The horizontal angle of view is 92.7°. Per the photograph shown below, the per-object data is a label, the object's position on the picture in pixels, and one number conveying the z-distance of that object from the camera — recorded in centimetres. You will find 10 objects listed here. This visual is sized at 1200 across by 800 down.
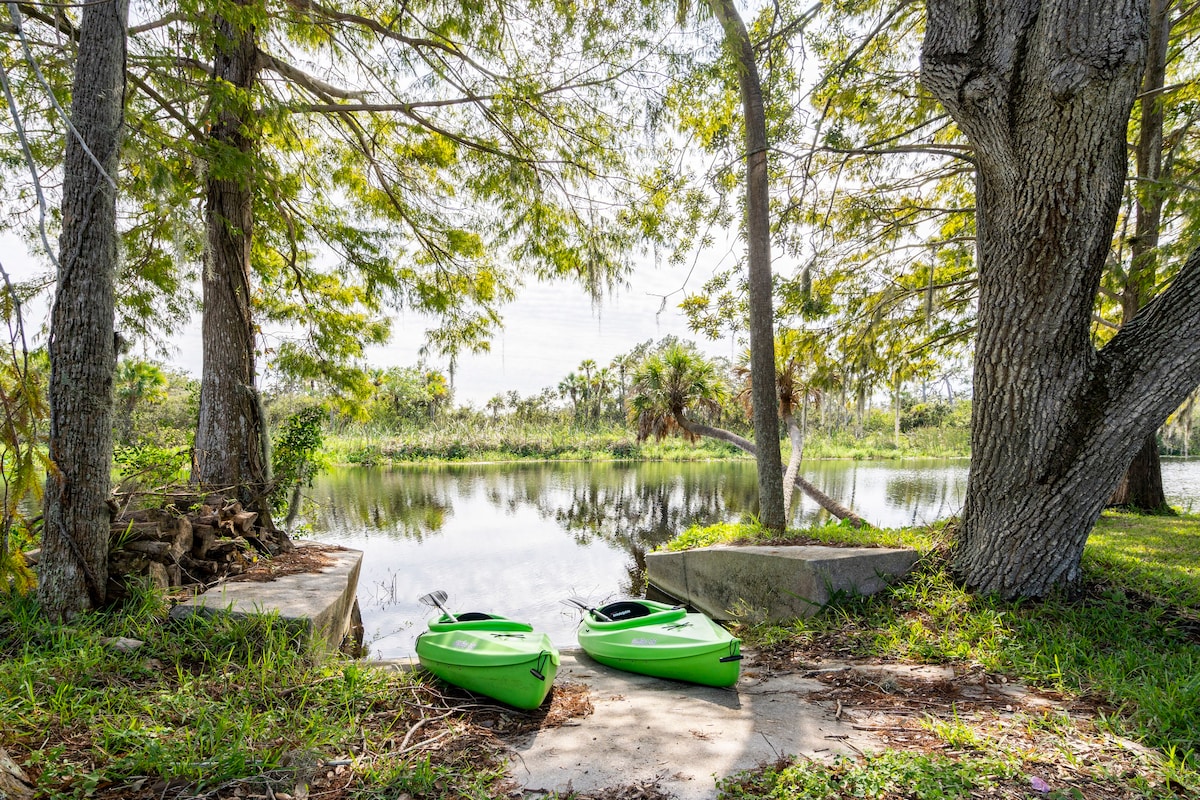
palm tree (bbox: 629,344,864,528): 1166
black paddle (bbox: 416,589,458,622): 461
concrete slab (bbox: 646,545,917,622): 484
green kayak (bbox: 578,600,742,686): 364
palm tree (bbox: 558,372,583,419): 4734
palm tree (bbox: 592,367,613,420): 4631
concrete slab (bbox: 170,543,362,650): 376
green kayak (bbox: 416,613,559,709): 323
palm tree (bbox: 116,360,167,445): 1830
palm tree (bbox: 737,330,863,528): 893
